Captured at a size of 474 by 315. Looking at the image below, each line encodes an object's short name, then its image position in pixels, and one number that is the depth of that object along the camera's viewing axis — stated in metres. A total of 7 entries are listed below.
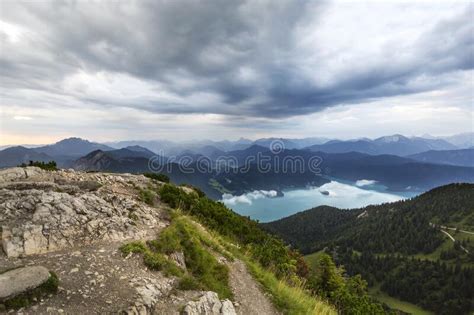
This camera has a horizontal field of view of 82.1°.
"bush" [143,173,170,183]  25.94
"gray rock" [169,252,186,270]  11.34
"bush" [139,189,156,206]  16.39
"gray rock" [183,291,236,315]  8.67
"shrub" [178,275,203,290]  9.62
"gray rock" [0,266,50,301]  6.94
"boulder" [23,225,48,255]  9.20
